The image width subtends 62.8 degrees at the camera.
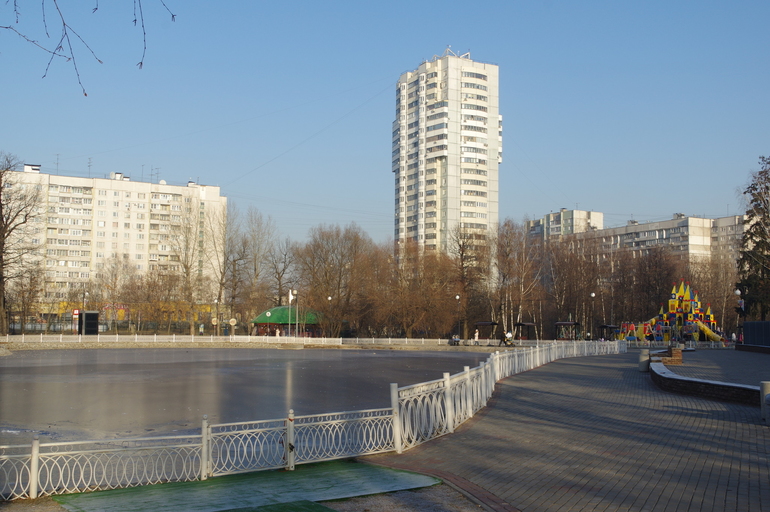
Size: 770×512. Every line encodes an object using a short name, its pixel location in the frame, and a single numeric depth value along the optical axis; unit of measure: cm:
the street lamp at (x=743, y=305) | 5094
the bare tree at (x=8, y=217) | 4784
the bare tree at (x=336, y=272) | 6881
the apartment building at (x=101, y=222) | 10256
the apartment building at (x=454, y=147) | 11944
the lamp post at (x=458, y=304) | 5901
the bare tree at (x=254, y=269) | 7350
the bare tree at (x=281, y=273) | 8081
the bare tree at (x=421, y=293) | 6329
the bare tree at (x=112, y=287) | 7644
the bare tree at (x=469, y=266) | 6588
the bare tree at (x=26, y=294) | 5569
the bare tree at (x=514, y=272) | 6581
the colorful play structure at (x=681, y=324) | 5978
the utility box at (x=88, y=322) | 5634
